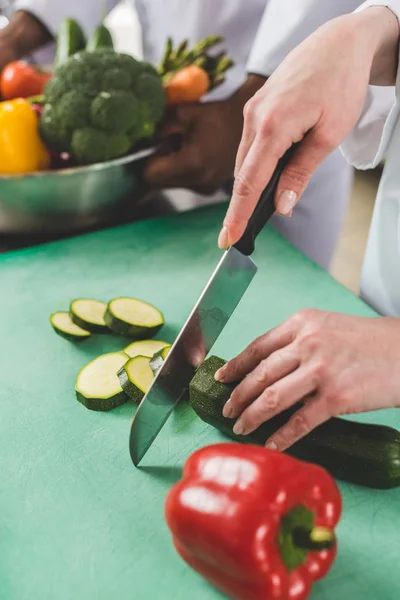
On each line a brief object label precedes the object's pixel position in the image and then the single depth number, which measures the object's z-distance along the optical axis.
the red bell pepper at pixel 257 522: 0.74
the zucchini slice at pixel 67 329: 1.27
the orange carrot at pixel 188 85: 1.64
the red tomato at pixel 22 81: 1.72
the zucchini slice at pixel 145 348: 1.23
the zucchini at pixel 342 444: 0.93
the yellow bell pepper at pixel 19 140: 1.48
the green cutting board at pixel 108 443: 0.88
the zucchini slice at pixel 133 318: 1.26
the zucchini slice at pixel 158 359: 1.14
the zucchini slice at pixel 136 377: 1.11
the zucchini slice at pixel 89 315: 1.28
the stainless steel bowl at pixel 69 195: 1.45
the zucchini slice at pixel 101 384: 1.12
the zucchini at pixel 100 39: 1.77
